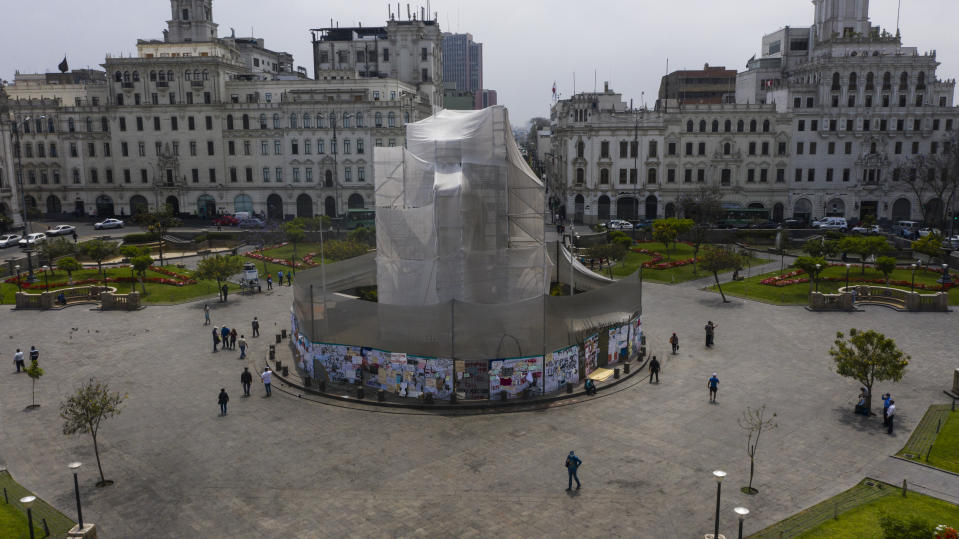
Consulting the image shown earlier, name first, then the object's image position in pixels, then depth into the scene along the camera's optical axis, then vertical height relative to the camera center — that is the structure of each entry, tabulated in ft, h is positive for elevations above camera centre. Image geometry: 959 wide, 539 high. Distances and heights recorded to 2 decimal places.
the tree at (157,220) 212.02 -7.26
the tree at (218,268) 156.04 -16.21
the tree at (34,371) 88.69 -22.30
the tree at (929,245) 176.94 -15.06
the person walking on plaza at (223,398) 89.30 -26.21
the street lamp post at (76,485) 58.09 -24.71
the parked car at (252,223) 270.67 -10.72
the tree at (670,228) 207.41 -11.49
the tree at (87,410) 71.72 -22.33
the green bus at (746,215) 269.48 -10.00
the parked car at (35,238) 198.39 -12.55
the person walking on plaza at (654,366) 101.55 -25.87
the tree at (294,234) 210.59 -11.81
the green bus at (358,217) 265.75 -8.71
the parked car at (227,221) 278.67 -9.89
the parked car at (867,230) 230.89 -14.33
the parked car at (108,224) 268.00 -10.18
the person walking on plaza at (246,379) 96.17 -25.60
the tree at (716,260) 161.27 -16.45
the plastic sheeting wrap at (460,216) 102.63 -3.56
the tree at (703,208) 247.70 -6.39
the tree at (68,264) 166.20 -15.84
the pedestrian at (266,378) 96.22 -25.53
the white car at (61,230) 245.65 -11.54
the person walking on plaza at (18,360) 106.52 -24.94
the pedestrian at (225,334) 118.75 -23.82
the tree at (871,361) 86.02 -21.83
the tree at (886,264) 156.76 -17.41
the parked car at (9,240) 221.66 -13.29
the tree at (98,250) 173.88 -13.34
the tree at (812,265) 152.35 -16.95
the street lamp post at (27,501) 56.44 -24.87
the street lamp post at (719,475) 55.34 -23.03
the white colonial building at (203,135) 286.46 +26.01
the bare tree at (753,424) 79.87 -29.21
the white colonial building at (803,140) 270.26 +19.86
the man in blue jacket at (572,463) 68.39 -26.95
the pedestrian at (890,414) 82.69 -27.21
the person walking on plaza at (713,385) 93.20 -26.37
